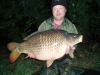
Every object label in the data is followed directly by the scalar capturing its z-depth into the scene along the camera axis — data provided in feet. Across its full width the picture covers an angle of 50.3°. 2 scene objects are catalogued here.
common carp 4.19
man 5.22
